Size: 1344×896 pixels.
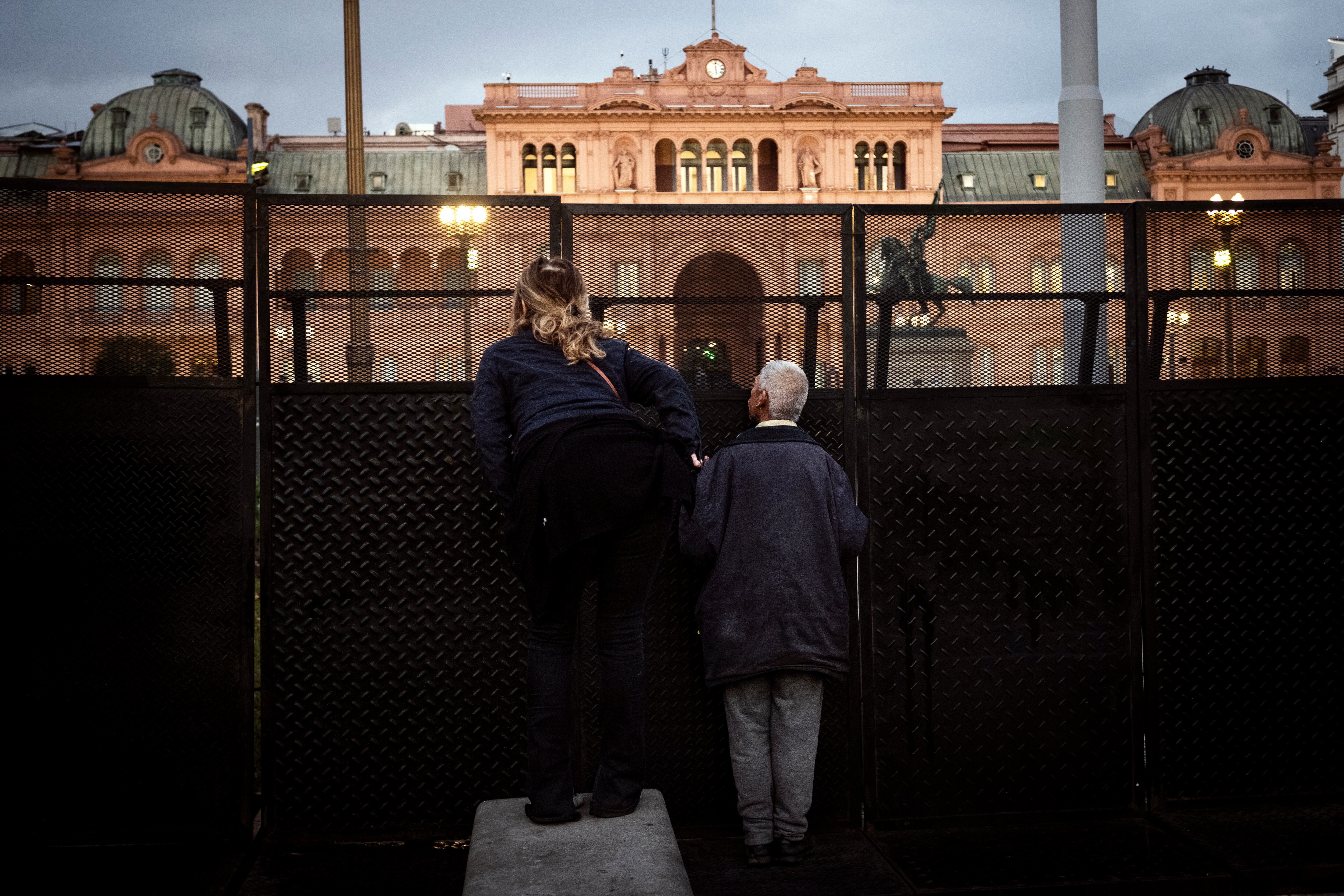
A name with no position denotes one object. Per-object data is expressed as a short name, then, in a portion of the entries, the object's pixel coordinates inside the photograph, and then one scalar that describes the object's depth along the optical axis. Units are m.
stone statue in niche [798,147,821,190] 53.09
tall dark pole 4.74
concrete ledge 3.43
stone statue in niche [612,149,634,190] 52.53
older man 4.29
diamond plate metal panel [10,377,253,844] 4.63
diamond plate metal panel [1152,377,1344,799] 5.11
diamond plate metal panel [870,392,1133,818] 5.00
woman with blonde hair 3.70
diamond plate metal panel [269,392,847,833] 4.79
